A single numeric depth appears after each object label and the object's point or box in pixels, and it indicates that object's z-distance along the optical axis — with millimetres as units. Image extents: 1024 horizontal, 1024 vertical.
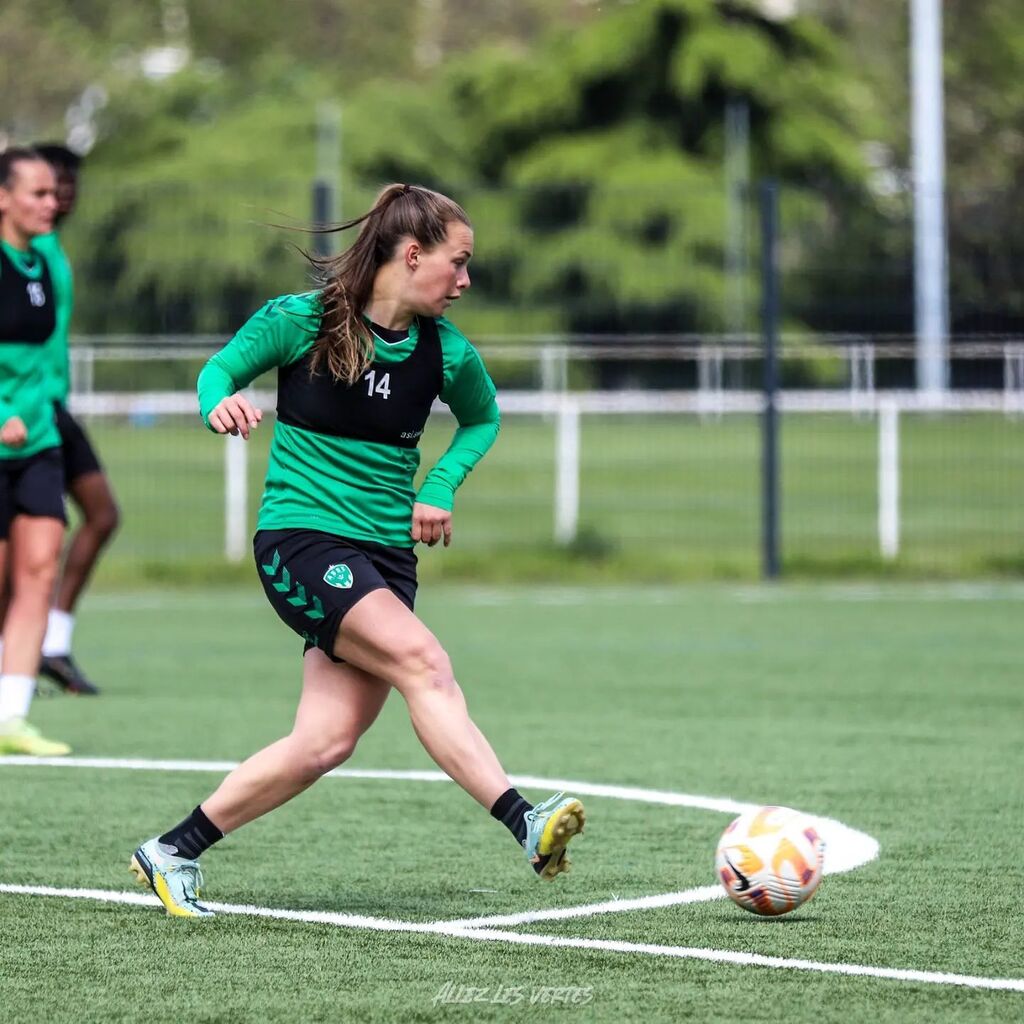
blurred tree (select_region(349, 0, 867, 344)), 91500
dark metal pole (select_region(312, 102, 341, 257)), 92750
